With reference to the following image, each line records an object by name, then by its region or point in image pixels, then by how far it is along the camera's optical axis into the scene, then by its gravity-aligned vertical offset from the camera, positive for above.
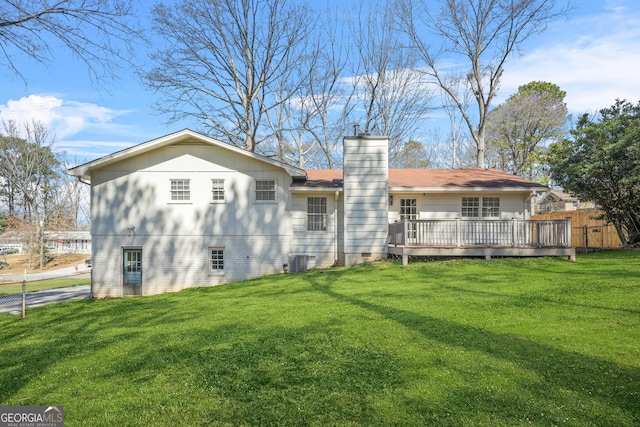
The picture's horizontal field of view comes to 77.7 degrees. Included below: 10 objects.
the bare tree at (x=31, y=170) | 40.69 +6.21
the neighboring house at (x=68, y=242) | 43.81 -1.68
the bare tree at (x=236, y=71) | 23.92 +9.88
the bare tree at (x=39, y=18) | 7.62 +4.09
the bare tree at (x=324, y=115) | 30.03 +8.80
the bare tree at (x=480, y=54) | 25.20 +11.20
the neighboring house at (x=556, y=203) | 45.62 +2.59
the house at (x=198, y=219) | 16.66 +0.35
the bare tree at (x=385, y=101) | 29.45 +9.64
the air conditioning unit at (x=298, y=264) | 16.25 -1.53
